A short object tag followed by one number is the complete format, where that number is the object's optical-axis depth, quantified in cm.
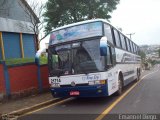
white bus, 1162
